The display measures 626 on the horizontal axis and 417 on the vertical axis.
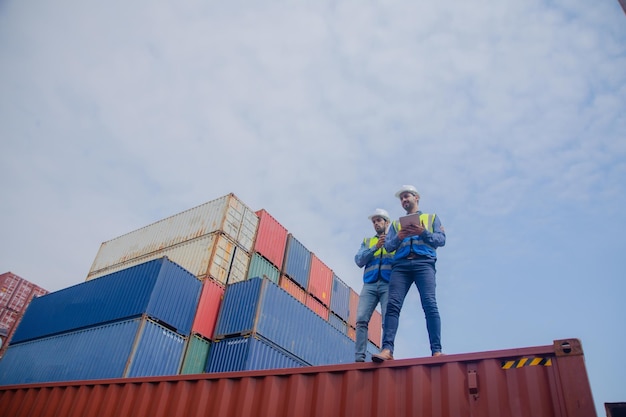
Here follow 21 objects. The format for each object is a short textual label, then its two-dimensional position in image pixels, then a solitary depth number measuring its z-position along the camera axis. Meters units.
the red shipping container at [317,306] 19.88
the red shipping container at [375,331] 22.70
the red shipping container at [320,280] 20.60
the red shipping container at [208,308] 14.70
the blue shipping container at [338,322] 21.27
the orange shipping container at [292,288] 19.12
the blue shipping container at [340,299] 21.77
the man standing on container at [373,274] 5.45
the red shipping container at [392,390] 3.38
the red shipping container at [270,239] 19.17
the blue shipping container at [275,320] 14.05
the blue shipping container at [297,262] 19.78
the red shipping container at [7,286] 26.64
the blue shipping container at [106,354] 12.23
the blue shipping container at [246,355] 13.14
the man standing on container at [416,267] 4.75
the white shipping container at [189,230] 18.03
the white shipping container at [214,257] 16.58
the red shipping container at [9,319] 25.89
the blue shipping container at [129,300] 13.60
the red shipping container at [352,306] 22.84
